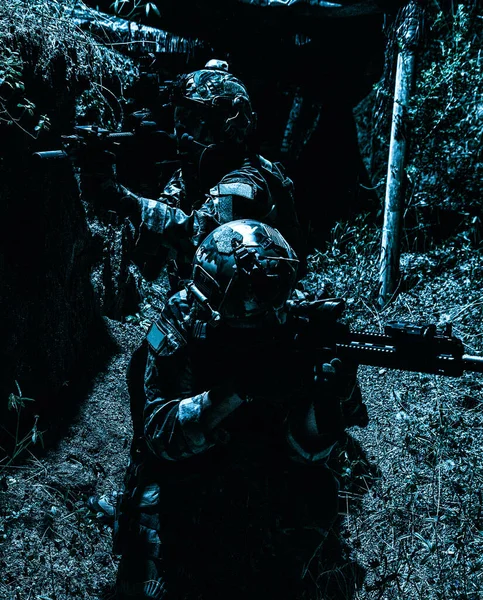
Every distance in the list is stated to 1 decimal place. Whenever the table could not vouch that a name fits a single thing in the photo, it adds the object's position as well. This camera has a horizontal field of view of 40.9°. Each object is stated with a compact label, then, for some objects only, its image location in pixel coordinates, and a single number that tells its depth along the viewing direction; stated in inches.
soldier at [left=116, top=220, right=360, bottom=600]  97.1
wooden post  221.1
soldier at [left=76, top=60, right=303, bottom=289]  135.9
